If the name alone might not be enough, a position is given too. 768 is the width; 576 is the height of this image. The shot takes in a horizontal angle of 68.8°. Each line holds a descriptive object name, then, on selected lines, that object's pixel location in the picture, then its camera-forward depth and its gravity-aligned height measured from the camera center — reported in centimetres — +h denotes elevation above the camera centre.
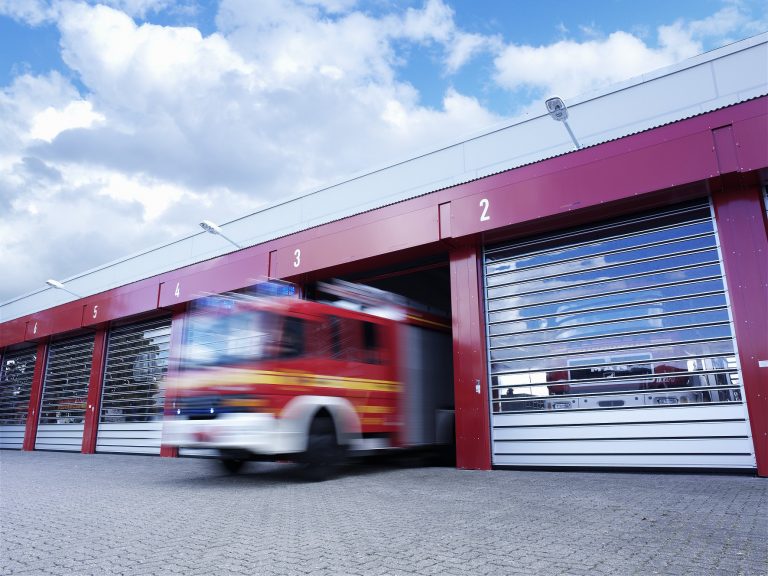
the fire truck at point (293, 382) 770 +57
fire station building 789 +263
